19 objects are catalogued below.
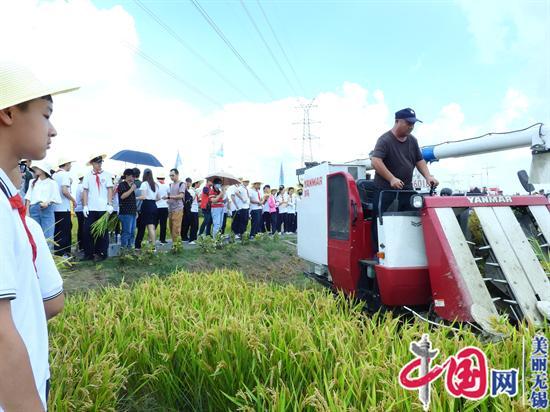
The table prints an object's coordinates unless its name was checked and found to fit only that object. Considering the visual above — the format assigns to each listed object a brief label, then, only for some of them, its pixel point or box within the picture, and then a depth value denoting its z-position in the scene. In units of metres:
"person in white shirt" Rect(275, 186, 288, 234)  17.70
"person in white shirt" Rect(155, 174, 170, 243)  10.34
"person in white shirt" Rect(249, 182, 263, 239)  13.90
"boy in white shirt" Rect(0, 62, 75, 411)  1.12
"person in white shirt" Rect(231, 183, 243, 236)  12.86
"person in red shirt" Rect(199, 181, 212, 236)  11.98
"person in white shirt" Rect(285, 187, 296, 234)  18.34
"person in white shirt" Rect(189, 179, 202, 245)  12.04
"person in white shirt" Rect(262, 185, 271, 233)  16.34
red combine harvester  3.46
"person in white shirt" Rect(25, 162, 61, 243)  7.32
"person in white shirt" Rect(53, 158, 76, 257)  7.89
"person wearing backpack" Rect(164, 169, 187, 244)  10.87
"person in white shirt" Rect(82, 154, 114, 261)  7.94
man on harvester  4.76
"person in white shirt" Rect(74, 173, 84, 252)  8.77
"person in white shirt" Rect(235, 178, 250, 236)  12.83
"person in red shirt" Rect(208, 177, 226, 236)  11.44
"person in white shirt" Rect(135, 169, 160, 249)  9.39
